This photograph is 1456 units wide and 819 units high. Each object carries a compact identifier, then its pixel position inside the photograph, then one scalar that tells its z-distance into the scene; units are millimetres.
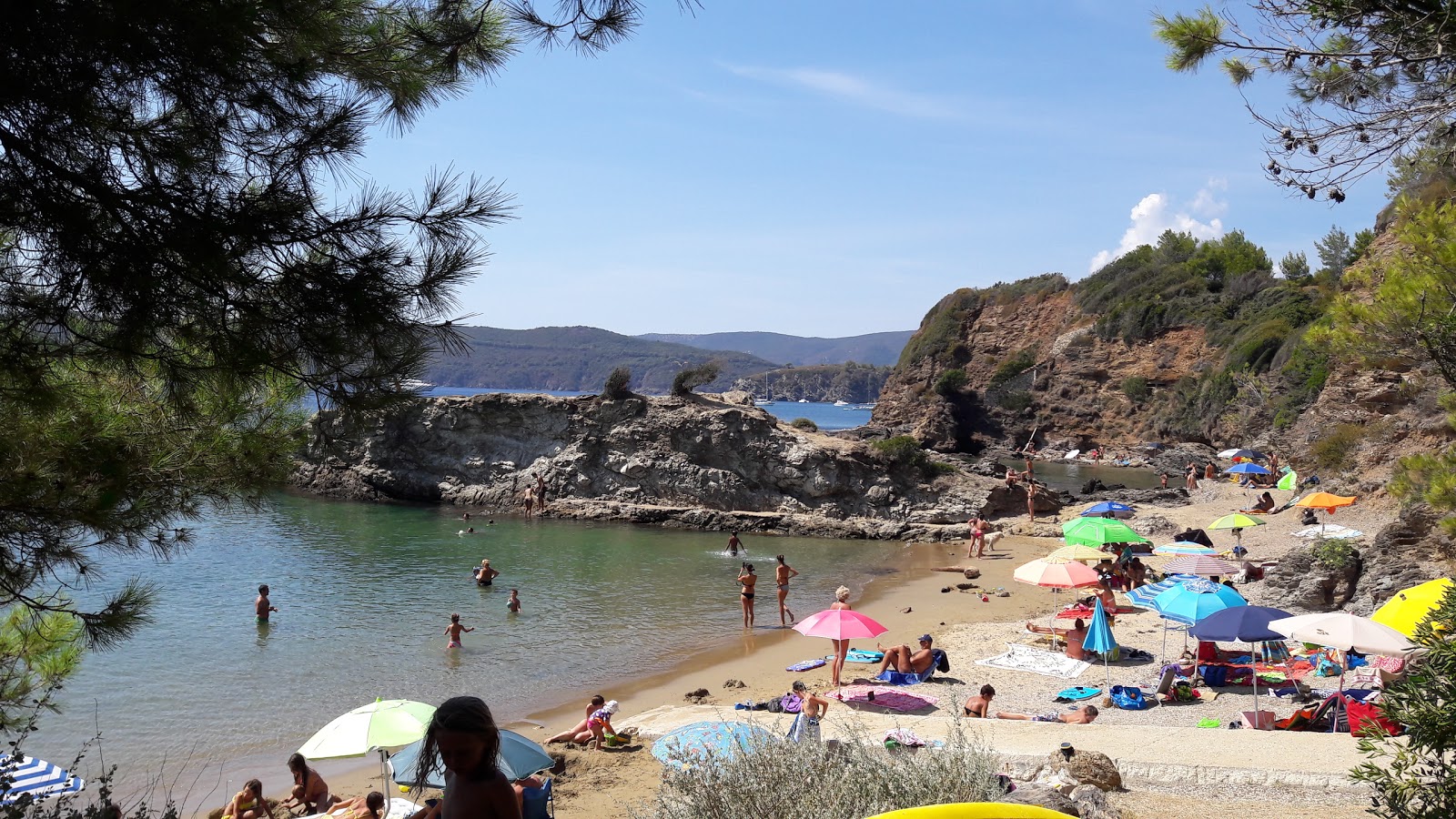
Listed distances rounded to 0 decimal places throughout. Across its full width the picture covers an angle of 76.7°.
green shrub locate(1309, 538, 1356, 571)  13961
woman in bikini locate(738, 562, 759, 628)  18094
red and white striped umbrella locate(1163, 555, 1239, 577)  16359
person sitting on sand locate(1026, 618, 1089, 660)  13914
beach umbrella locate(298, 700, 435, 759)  8836
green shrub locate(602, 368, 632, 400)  34719
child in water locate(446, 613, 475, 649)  15836
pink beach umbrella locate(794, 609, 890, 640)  12117
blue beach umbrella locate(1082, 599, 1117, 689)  12617
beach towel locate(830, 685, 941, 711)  11805
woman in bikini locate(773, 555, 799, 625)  18719
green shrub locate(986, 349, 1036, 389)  66375
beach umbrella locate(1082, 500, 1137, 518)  25964
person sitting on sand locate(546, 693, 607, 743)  10961
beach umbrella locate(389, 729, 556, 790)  7801
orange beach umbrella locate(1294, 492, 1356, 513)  20194
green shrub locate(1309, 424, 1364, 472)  23516
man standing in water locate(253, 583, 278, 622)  17484
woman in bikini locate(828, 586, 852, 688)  13012
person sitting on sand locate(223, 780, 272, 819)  8789
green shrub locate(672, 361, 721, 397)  35719
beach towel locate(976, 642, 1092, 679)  13367
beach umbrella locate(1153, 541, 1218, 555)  18094
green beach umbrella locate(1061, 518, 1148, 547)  17547
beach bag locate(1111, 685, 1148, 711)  11250
